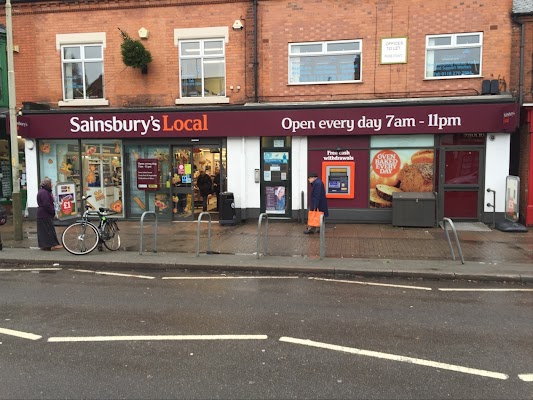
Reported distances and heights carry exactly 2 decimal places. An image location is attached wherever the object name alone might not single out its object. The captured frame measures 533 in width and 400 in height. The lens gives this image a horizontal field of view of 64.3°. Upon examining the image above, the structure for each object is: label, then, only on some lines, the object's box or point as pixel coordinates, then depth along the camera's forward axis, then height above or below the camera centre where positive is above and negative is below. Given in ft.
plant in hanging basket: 42.65 +12.39
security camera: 43.37 +15.34
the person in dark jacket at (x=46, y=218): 31.24 -3.16
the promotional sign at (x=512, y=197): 39.22 -2.16
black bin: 43.06 -3.45
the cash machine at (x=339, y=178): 44.06 -0.35
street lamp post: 33.76 +2.90
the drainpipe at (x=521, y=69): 39.60 +9.92
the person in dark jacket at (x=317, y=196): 37.35 -1.87
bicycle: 30.14 -4.30
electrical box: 40.45 -3.40
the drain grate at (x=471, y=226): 39.61 -5.01
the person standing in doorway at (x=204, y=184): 46.14 -0.97
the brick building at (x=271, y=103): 41.19 +7.41
